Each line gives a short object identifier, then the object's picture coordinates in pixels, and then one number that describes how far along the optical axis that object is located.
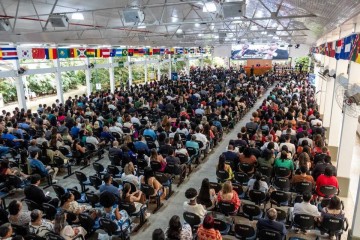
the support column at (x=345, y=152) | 8.02
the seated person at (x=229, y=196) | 5.81
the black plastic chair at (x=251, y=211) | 5.60
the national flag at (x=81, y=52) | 18.38
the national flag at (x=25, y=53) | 14.66
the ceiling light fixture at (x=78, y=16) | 12.49
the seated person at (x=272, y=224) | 4.79
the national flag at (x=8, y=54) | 13.67
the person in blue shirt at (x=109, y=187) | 6.12
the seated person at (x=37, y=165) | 7.84
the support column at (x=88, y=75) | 21.45
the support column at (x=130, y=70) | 26.29
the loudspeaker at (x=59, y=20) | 9.77
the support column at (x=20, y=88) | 15.18
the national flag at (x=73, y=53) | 17.83
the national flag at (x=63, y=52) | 17.14
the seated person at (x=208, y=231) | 4.56
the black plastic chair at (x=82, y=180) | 7.22
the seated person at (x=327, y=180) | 6.25
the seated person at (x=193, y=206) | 5.50
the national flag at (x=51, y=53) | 16.31
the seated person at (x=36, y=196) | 6.11
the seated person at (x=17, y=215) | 5.27
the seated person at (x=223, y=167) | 7.21
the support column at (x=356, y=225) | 5.62
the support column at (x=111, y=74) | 23.98
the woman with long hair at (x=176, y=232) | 4.65
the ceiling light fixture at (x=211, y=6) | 9.86
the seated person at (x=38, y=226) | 4.96
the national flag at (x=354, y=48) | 6.64
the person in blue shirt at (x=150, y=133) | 10.53
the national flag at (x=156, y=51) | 27.80
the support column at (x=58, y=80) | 18.32
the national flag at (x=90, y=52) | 19.05
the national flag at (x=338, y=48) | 9.58
